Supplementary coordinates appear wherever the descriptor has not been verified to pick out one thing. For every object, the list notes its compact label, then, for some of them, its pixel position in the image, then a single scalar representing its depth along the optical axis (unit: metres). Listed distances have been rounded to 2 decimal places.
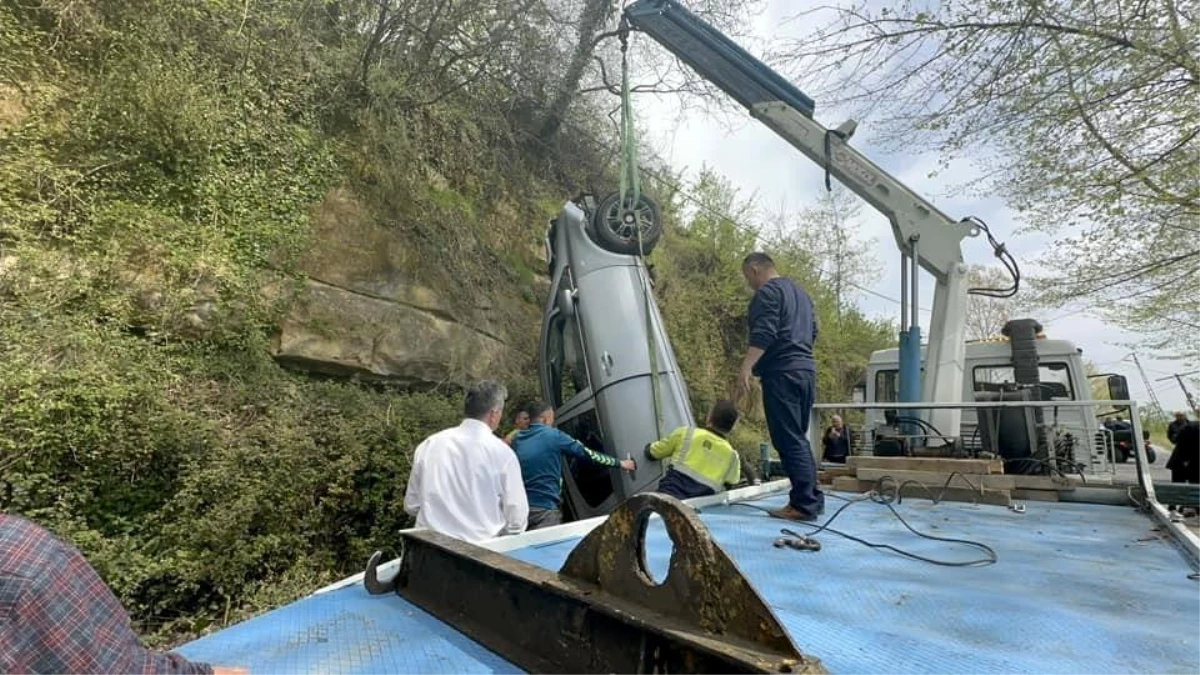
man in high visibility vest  3.92
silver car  5.21
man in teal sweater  3.91
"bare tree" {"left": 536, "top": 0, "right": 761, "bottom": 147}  8.81
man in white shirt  2.78
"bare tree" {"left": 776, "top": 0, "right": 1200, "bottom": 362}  4.82
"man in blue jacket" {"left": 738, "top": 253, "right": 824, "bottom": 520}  3.23
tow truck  1.19
